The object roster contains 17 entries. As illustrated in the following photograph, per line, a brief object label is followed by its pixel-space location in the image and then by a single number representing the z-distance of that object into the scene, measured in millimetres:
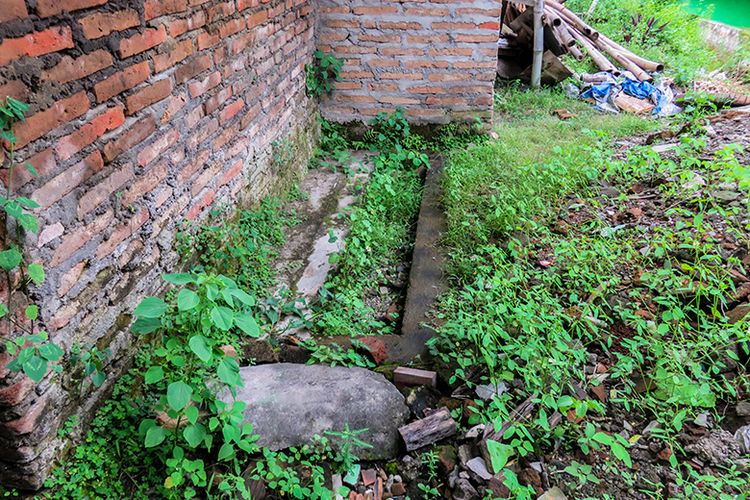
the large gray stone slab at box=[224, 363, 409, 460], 1994
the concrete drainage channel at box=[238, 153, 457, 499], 1995
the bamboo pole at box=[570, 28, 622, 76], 6602
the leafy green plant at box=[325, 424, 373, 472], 1934
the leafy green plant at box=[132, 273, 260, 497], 1690
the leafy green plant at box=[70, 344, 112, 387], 1800
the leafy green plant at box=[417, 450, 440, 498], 1875
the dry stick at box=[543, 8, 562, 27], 6660
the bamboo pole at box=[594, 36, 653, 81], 6381
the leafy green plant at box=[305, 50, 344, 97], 4367
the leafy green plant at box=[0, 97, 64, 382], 1458
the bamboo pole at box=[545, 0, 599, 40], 7227
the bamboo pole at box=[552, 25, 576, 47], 6676
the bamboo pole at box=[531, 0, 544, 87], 6316
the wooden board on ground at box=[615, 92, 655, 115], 5797
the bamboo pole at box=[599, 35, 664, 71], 6562
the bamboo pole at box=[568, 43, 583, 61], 6759
